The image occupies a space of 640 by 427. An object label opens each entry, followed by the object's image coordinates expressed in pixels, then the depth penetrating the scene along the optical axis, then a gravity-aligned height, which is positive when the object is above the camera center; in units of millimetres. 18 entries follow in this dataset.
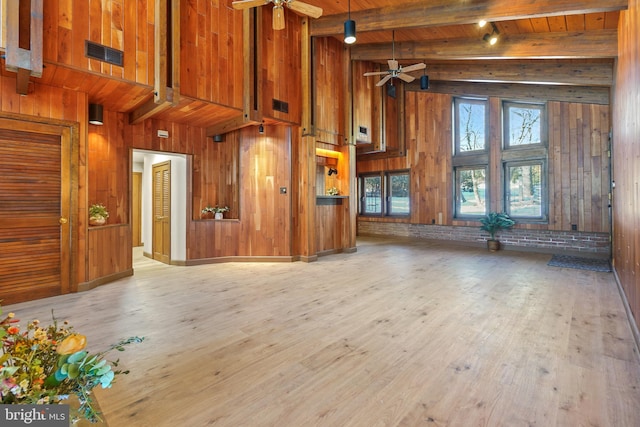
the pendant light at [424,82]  6996 +2896
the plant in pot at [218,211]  6148 +55
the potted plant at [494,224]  7449 -271
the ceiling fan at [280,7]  3889 +2602
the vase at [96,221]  4461 -92
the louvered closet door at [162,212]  6180 +43
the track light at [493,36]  5171 +2906
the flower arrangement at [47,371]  730 -383
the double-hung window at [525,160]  7195 +1221
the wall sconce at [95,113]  4438 +1415
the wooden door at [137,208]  8450 +167
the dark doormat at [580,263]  5504 -939
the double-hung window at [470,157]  8094 +1435
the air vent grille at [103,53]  3510 +1831
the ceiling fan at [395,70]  5932 +2759
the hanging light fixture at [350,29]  4215 +2444
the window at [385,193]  9695 +629
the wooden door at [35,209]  3629 +68
